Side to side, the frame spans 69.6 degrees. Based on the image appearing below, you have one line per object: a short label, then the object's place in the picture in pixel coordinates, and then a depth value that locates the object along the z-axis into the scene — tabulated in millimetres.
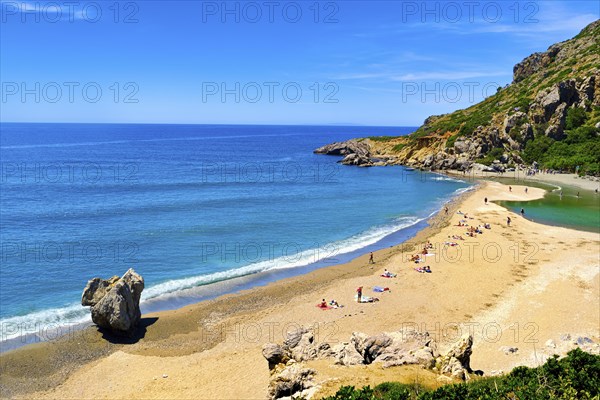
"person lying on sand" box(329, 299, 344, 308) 26394
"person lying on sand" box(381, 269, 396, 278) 31467
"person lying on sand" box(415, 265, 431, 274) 32162
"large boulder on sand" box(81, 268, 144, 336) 22686
